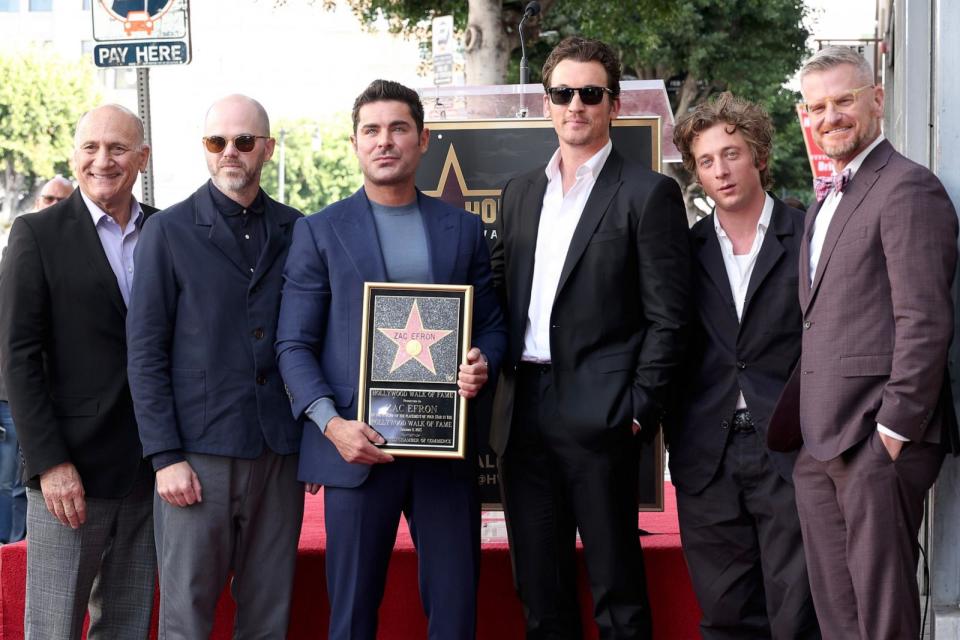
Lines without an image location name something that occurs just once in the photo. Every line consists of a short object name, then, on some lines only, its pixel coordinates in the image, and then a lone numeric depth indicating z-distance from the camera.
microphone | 6.15
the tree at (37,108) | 48.72
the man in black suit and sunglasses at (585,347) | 4.60
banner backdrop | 5.97
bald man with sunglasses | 4.59
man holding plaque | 4.57
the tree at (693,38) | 18.94
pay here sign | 6.78
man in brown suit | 4.00
